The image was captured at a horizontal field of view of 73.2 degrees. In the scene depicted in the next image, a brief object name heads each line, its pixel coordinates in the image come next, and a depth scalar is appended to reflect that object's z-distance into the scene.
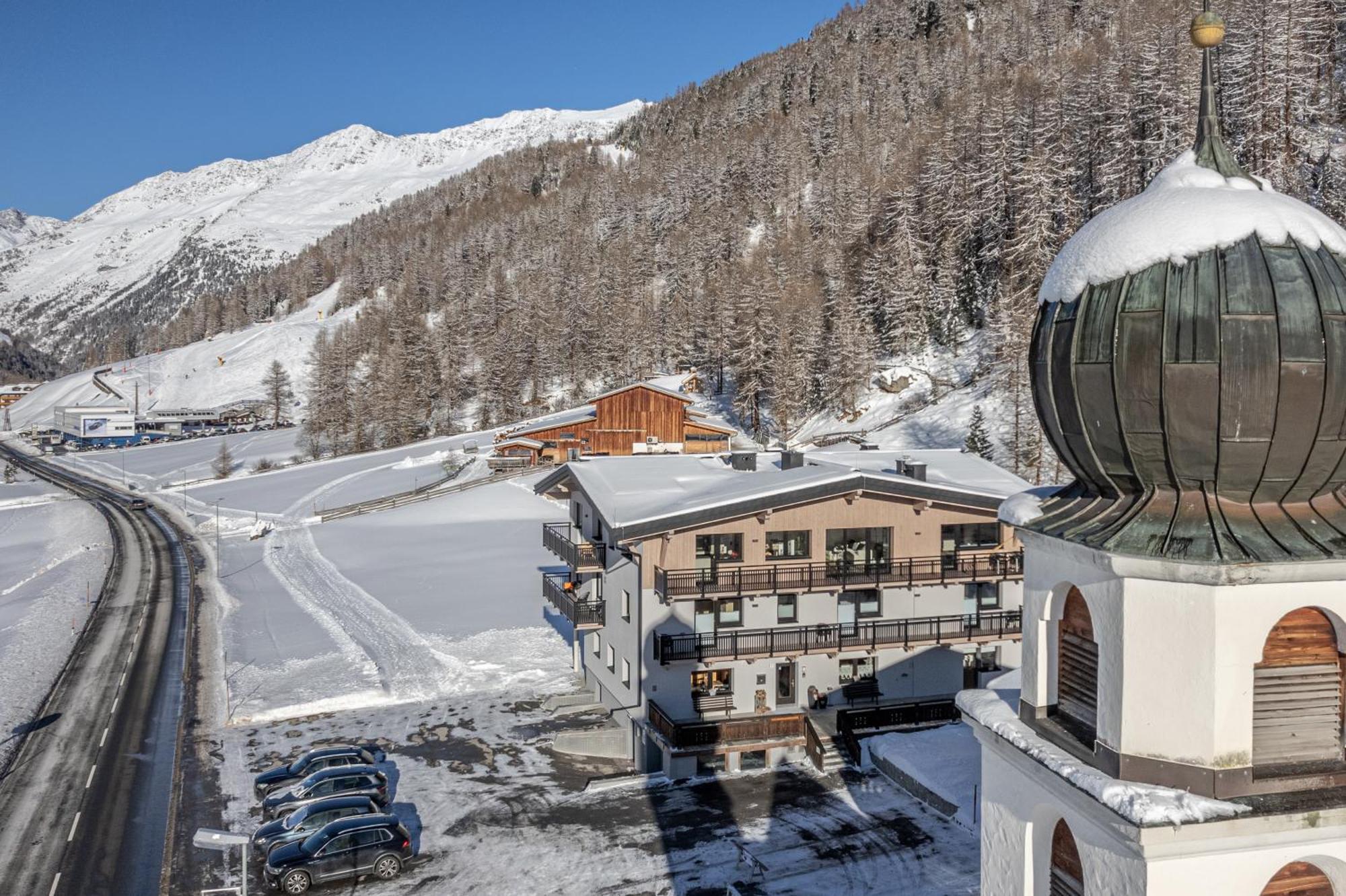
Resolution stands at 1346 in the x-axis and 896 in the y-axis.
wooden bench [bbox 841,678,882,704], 28.45
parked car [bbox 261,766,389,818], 23.20
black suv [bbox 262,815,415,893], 20.20
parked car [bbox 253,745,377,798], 25.31
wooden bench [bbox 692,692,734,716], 27.20
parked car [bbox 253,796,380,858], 21.38
